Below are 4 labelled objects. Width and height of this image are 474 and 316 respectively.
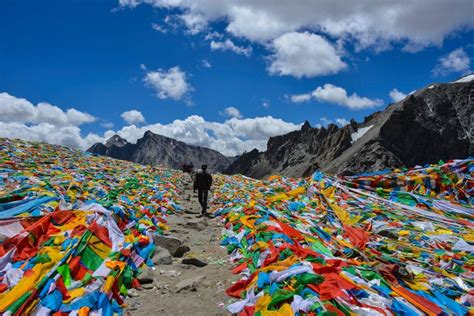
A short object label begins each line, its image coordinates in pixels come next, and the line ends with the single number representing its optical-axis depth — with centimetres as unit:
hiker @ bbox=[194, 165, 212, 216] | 1392
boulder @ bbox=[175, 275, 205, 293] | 629
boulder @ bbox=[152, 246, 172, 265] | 773
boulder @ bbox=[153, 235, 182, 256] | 860
